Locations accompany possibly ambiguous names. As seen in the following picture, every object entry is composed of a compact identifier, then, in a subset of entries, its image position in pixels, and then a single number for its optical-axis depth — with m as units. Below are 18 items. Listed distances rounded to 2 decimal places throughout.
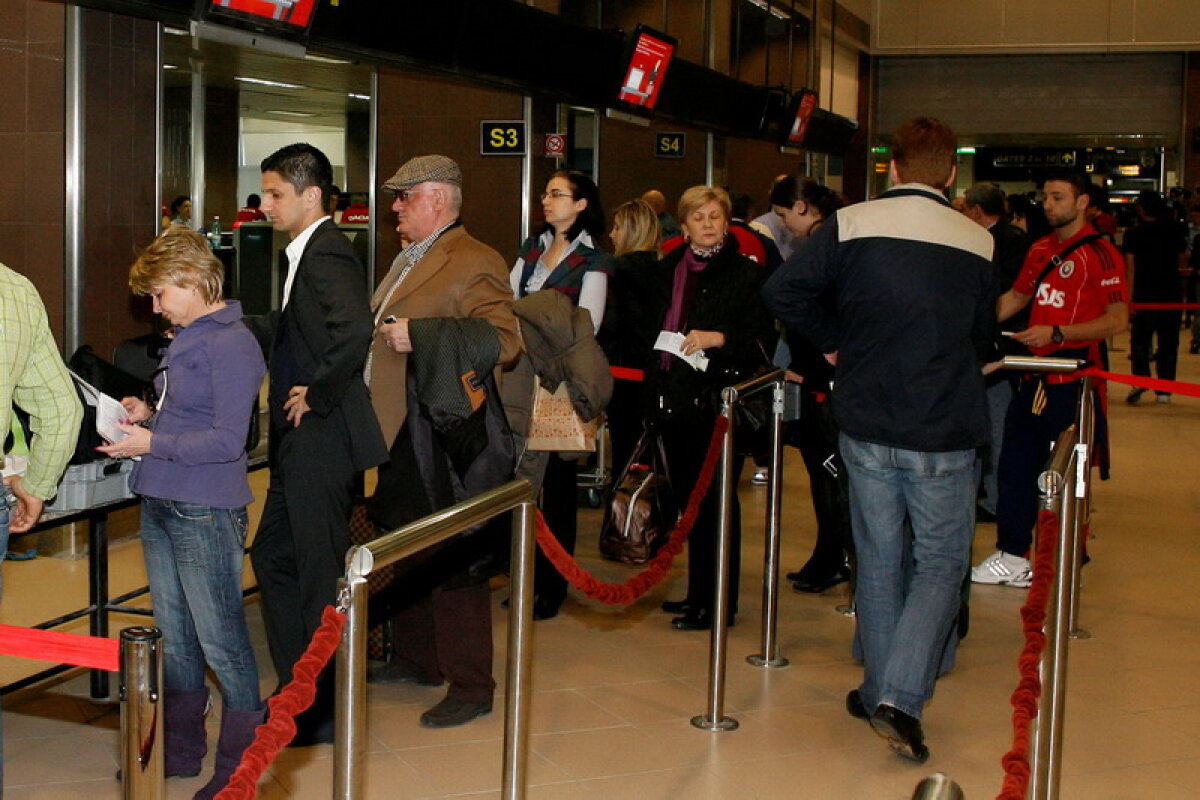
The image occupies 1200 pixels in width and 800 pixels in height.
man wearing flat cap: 4.42
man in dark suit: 4.06
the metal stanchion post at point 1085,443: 5.64
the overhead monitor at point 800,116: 16.19
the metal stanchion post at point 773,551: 5.09
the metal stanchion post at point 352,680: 2.38
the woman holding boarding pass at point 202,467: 3.74
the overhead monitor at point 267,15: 6.11
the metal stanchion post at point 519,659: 3.26
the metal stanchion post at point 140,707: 2.10
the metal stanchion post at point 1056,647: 3.44
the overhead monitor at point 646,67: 10.93
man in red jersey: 6.09
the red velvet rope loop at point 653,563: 3.82
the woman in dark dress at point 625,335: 6.61
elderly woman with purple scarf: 5.44
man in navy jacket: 4.15
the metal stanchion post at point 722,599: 4.53
